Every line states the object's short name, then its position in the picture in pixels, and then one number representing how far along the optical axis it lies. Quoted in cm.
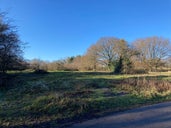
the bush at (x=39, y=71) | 1263
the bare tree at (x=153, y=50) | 2158
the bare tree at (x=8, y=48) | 807
